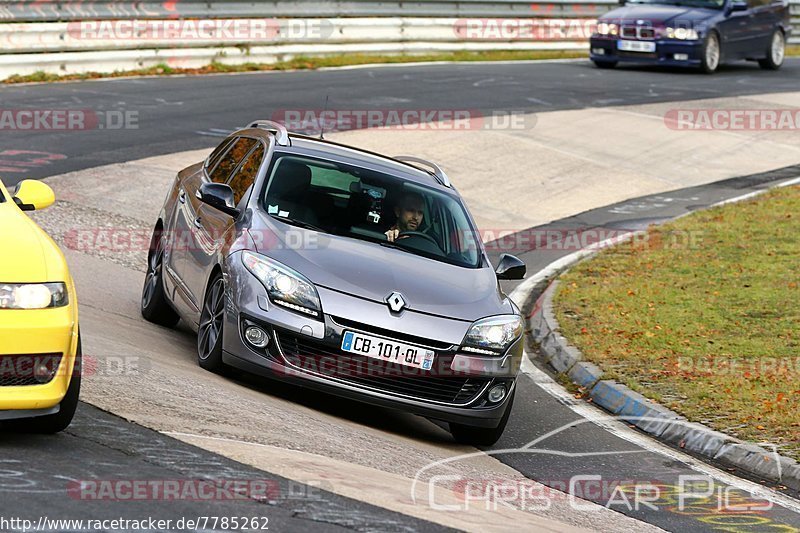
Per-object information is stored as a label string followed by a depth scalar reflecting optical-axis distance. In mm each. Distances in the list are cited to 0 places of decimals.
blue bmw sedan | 54594
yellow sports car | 12187
